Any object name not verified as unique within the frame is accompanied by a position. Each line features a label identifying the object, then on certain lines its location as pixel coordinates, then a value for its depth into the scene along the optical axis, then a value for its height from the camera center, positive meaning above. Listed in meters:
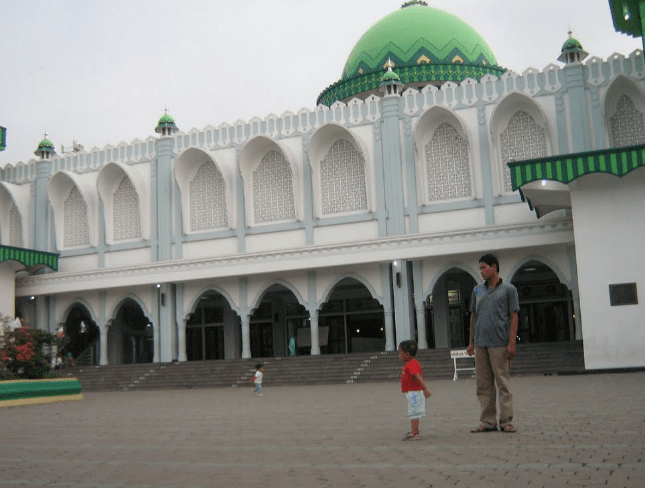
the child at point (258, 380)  17.42 -1.02
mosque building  19.75 +3.59
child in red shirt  7.19 -0.57
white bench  19.84 -0.83
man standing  7.30 -0.20
